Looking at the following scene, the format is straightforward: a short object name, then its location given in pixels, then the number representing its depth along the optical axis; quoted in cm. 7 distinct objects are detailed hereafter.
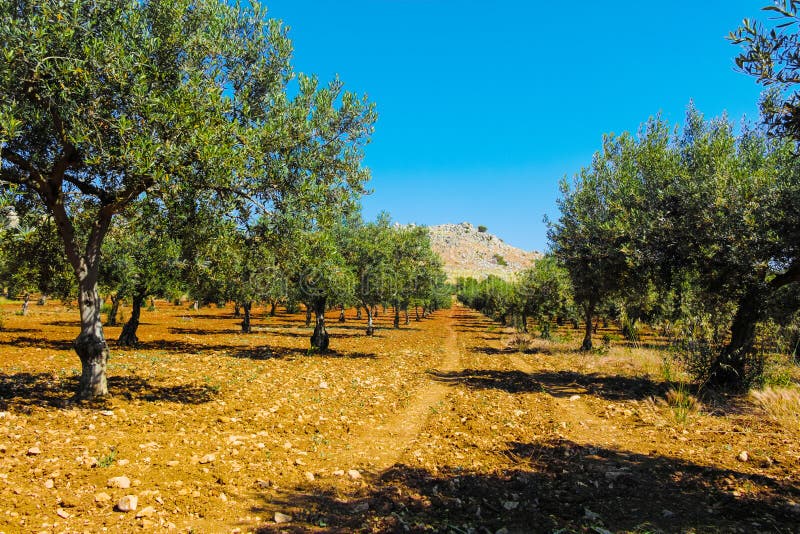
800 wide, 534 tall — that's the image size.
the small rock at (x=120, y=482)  691
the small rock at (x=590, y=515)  682
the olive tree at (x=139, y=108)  864
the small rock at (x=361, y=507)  707
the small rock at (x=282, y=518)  655
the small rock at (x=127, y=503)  627
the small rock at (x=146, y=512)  619
